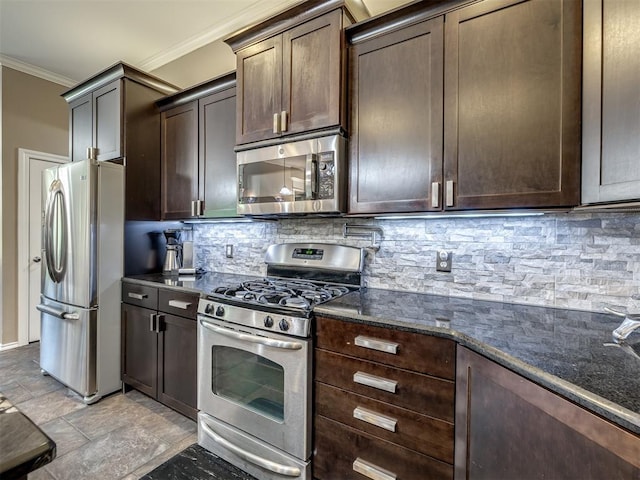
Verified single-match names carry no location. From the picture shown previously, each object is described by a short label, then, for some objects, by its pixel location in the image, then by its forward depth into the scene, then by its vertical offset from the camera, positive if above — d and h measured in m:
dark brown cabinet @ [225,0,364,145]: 1.72 +0.98
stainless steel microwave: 1.74 +0.35
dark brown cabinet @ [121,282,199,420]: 2.01 -0.77
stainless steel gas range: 1.49 -0.70
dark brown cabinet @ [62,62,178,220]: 2.54 +0.92
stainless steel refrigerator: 2.32 -0.30
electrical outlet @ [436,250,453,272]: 1.75 -0.13
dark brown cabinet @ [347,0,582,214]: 1.27 +0.61
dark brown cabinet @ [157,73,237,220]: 2.33 +0.67
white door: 3.31 -0.07
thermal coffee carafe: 2.73 -0.17
